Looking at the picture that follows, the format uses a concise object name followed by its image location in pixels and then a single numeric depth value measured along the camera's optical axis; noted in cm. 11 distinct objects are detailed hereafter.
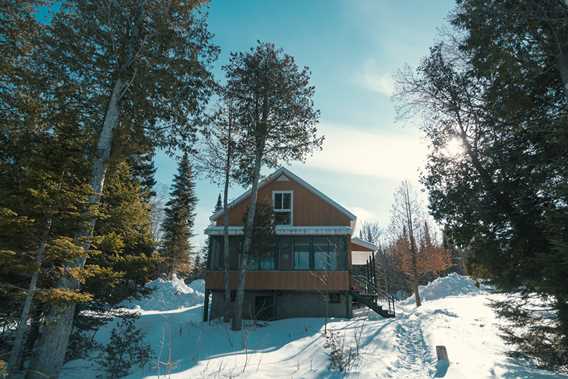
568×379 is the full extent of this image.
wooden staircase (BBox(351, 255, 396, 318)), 1593
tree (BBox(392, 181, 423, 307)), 2261
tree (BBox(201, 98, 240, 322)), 1608
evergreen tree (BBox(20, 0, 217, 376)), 819
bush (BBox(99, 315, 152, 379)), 816
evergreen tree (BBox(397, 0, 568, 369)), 747
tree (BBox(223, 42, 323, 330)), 1527
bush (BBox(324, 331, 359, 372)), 743
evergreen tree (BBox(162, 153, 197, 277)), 3063
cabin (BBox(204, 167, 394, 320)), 1614
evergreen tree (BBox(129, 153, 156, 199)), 2670
